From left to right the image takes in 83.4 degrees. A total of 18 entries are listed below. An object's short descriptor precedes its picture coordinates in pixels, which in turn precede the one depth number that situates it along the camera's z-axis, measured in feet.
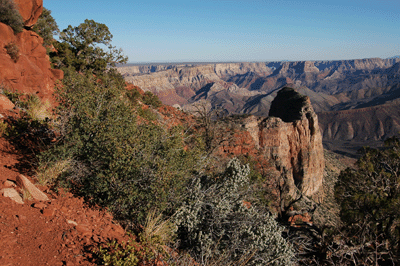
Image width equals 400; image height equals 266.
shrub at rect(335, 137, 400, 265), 39.91
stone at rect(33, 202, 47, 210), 17.34
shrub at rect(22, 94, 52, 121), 28.30
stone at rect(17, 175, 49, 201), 18.22
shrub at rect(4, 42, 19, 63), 42.75
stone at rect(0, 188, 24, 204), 17.12
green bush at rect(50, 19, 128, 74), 72.95
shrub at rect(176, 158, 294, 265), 22.33
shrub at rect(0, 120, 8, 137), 24.62
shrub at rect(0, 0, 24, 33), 44.16
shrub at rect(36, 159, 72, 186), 20.39
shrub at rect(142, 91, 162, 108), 82.20
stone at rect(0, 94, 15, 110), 30.04
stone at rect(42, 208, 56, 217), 17.12
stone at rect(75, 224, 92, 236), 17.01
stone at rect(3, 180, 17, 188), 18.15
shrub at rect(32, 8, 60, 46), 67.62
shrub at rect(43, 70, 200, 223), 19.77
